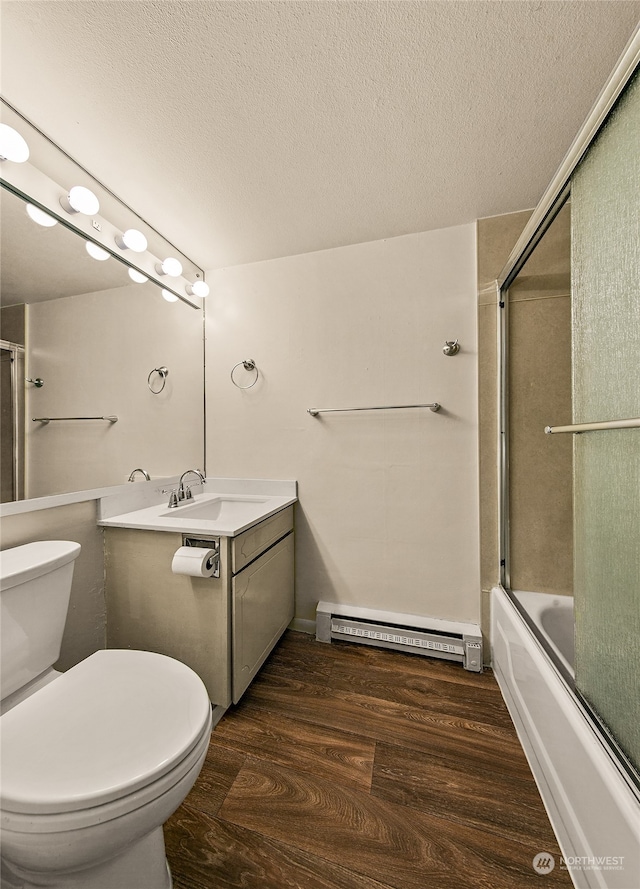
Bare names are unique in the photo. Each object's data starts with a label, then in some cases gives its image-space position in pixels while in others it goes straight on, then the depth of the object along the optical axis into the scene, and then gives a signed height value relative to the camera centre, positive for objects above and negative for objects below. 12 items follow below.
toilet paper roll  1.19 -0.41
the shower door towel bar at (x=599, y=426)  0.67 +0.04
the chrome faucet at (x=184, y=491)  1.72 -0.22
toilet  0.60 -0.61
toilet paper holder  1.25 -0.36
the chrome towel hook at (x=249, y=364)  1.94 +0.48
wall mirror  1.09 +0.39
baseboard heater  1.59 -0.92
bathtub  0.65 -0.77
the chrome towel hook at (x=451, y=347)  1.63 +0.48
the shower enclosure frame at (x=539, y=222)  0.70 +0.76
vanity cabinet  1.27 -0.63
